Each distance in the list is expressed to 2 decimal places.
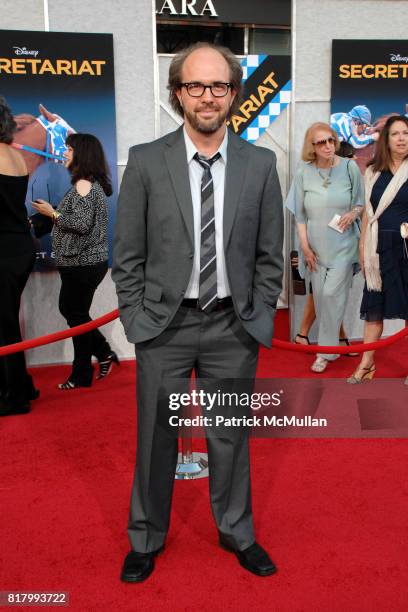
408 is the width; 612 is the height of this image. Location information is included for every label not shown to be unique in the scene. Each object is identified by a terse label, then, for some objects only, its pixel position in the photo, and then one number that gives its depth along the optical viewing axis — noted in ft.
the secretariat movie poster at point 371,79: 17.12
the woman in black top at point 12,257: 12.58
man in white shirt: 6.95
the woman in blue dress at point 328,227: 15.84
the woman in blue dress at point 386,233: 13.85
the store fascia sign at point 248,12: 30.39
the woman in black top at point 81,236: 14.29
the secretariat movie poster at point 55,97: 15.48
